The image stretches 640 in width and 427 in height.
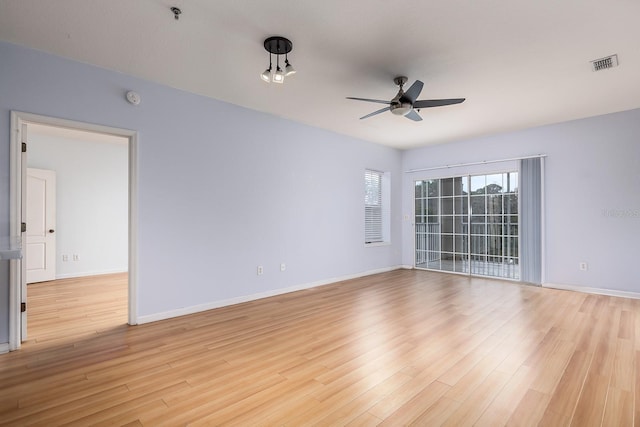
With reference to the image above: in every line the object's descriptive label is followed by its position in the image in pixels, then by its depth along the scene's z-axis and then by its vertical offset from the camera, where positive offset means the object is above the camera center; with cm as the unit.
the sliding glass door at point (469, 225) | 593 -19
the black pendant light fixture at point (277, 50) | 276 +159
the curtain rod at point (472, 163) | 547 +107
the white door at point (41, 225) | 560 -13
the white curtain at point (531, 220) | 545 -9
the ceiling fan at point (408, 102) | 322 +126
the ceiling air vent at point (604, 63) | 314 +161
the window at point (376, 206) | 671 +22
